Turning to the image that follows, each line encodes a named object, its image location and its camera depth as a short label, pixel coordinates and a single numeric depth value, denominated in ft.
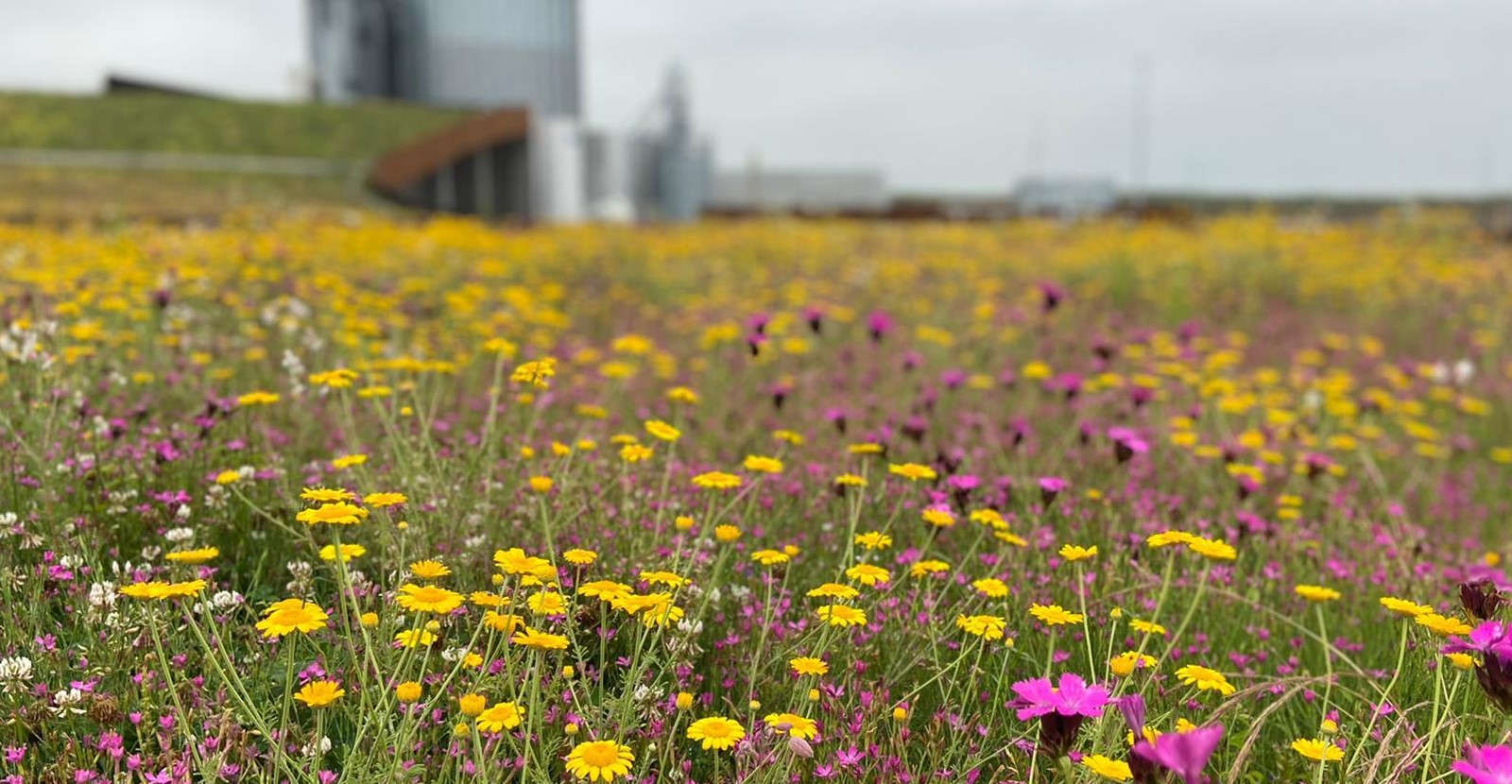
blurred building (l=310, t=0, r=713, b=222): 95.09
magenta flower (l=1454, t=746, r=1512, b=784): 4.08
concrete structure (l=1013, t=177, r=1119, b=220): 180.12
